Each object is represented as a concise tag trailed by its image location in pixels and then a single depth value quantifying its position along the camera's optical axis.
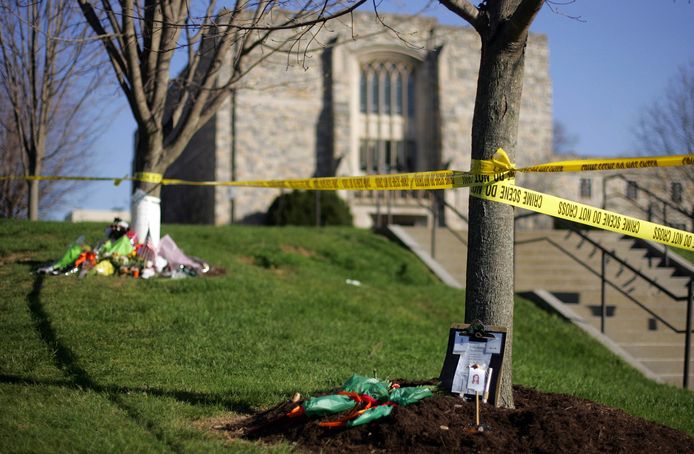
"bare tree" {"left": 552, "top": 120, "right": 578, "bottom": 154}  74.25
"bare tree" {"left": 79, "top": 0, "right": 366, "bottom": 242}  10.10
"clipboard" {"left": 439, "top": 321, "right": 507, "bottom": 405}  5.43
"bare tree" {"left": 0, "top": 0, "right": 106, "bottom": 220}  14.03
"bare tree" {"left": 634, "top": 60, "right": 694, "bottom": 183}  22.14
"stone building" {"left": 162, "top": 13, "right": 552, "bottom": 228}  29.89
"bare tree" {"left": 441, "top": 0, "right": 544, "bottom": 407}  5.67
